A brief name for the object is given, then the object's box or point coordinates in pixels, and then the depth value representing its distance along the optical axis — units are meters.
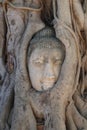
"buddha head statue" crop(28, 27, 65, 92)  2.36
